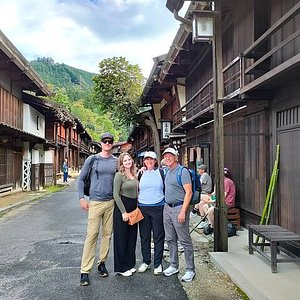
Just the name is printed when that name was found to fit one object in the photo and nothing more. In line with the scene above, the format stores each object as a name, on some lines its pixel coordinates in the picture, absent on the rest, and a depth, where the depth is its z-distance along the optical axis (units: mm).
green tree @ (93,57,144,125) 21531
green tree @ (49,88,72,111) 59562
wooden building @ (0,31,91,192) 16094
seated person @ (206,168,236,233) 8133
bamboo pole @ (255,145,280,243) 6340
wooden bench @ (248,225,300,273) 4906
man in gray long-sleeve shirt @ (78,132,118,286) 5078
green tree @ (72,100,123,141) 87188
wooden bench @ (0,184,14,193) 17091
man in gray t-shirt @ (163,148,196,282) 5012
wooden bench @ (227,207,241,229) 8028
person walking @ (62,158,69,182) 28658
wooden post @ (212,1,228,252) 6031
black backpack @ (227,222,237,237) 7418
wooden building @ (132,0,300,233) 5887
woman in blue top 5285
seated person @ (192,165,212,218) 9602
